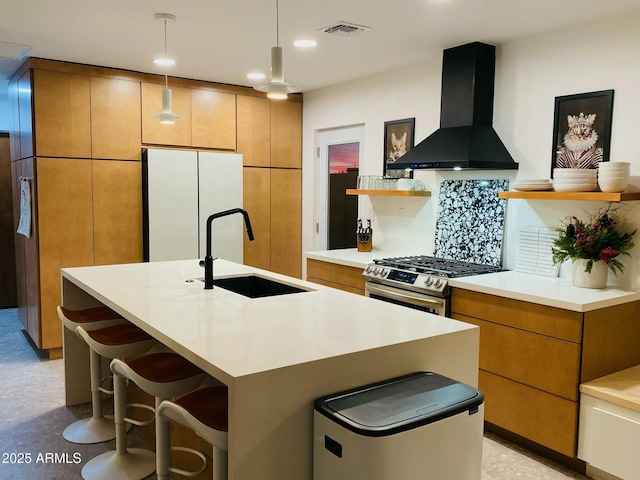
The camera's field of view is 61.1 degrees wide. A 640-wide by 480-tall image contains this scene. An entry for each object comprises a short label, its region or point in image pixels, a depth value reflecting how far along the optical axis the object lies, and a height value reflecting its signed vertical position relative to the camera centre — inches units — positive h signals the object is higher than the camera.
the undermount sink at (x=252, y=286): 131.7 -23.3
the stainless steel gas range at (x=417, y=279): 139.1 -23.1
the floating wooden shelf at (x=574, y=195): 116.5 +0.3
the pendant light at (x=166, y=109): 146.8 +22.3
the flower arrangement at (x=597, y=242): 123.0 -10.2
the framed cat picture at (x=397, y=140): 182.1 +18.7
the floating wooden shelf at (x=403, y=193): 173.0 +0.4
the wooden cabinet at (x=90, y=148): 179.8 +14.8
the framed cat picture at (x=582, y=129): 129.5 +16.7
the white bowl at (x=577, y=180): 125.0 +3.9
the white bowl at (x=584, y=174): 125.0 +5.3
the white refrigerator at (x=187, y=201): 192.2 -3.7
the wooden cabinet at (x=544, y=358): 112.7 -35.2
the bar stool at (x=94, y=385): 121.3 -44.5
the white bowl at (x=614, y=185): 118.3 +2.8
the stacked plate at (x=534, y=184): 134.6 +3.0
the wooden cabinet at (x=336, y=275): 171.2 -27.4
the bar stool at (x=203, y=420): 70.1 -30.5
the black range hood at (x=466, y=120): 147.1 +21.7
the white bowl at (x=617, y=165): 117.8 +7.1
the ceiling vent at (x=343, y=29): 136.8 +42.3
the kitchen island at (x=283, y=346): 63.6 -20.8
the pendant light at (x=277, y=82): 106.8 +22.1
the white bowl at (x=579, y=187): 125.0 +2.3
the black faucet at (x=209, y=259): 110.7 -14.2
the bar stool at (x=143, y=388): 86.6 -34.3
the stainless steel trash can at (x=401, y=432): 61.1 -28.0
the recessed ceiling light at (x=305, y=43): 149.7 +41.8
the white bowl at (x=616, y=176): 118.0 +4.7
